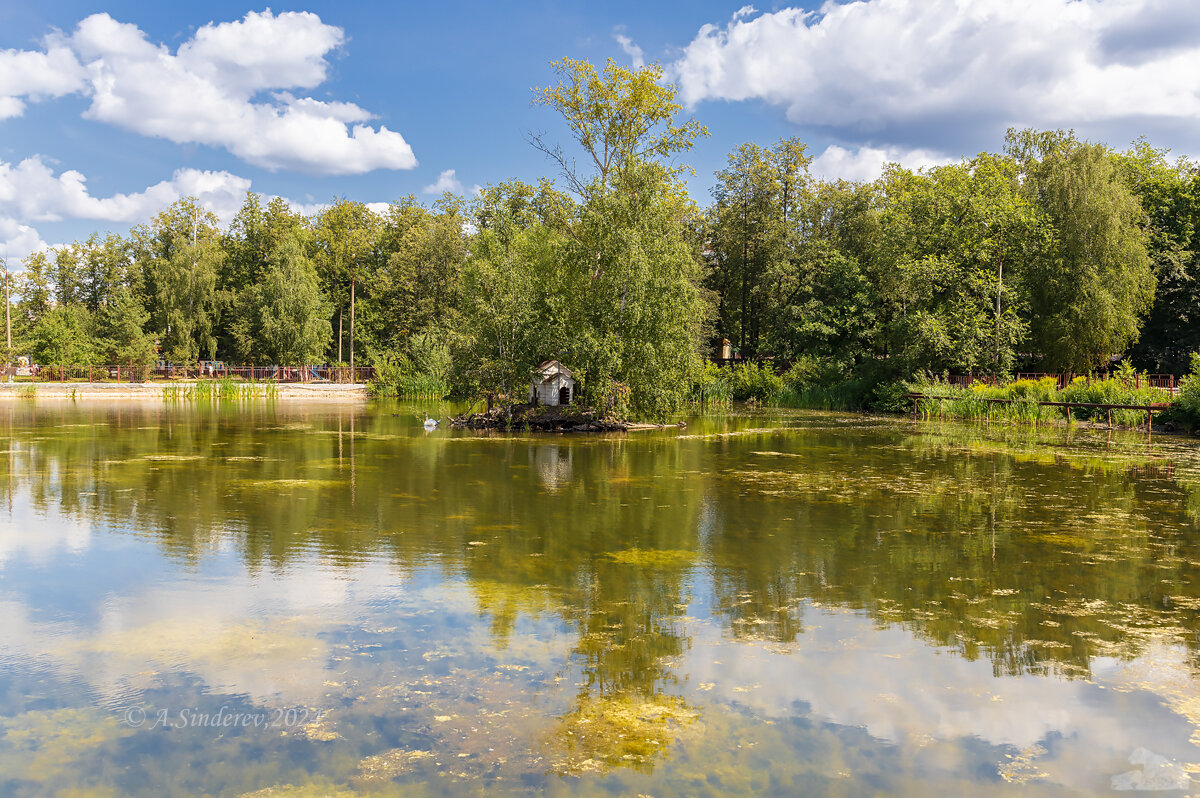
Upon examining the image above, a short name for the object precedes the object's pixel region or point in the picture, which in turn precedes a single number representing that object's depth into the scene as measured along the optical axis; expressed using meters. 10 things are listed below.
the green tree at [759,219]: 51.59
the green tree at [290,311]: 62.88
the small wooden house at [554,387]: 29.09
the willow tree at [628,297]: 27.47
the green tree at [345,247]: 73.06
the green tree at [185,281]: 64.31
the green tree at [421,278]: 62.44
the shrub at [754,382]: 46.44
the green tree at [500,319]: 28.56
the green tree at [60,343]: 55.28
